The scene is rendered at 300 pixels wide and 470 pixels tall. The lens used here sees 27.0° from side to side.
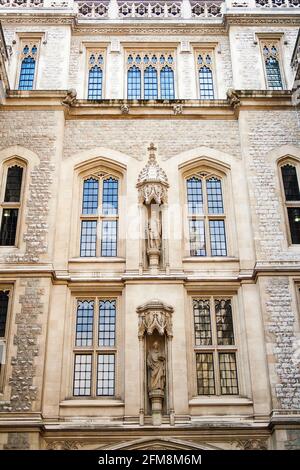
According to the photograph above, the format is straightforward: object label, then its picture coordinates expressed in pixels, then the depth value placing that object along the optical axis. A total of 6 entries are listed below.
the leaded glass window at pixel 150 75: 20.91
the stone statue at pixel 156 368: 15.37
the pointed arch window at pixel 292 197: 17.83
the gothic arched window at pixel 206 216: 18.00
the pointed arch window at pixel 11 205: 17.73
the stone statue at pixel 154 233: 17.36
